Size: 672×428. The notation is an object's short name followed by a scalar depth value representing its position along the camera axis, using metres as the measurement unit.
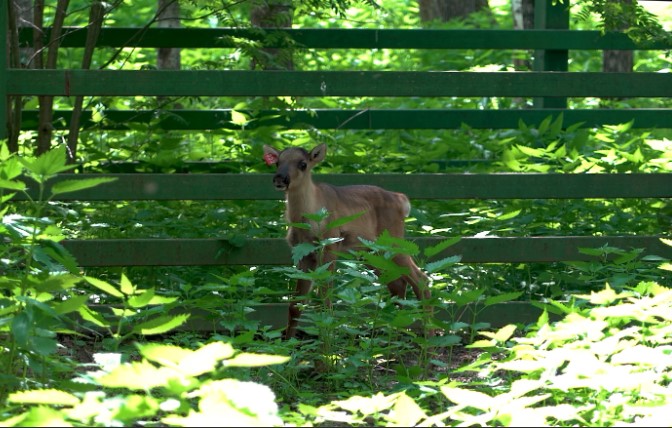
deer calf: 13.04
